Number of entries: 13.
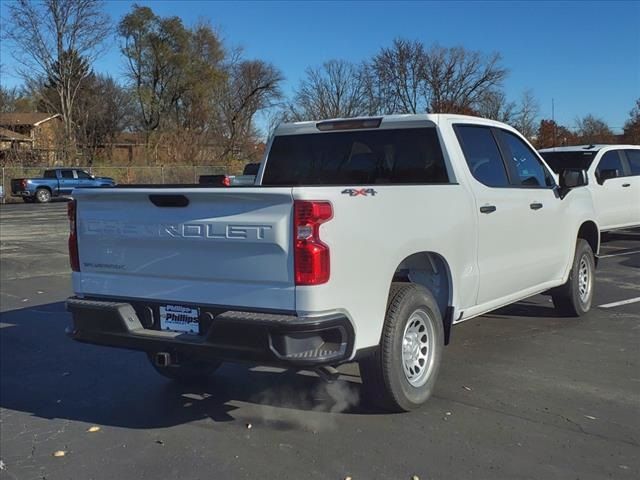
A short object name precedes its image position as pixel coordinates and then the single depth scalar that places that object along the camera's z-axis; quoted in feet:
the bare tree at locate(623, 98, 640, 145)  161.38
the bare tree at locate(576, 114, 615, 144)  167.63
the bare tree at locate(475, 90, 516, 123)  179.52
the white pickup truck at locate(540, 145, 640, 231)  41.39
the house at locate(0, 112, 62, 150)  153.17
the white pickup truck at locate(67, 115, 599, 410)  12.23
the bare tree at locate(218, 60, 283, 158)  194.39
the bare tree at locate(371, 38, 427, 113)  188.03
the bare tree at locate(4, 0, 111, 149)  153.28
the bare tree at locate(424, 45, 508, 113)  186.60
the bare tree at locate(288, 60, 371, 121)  203.00
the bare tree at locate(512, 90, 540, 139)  177.83
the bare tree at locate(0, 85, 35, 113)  179.22
